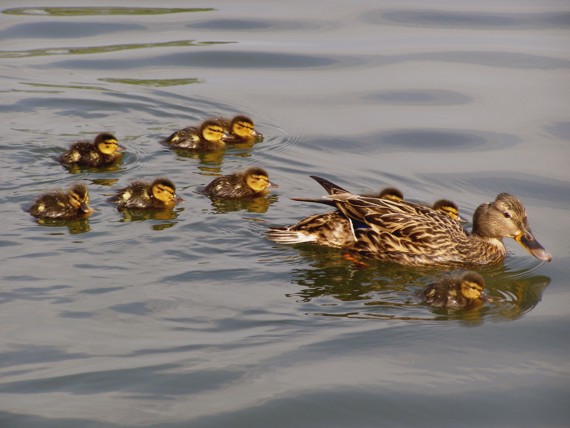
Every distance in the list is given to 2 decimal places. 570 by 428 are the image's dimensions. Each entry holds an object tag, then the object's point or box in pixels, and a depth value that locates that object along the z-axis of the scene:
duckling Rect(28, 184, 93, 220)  13.47
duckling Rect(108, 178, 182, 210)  13.96
